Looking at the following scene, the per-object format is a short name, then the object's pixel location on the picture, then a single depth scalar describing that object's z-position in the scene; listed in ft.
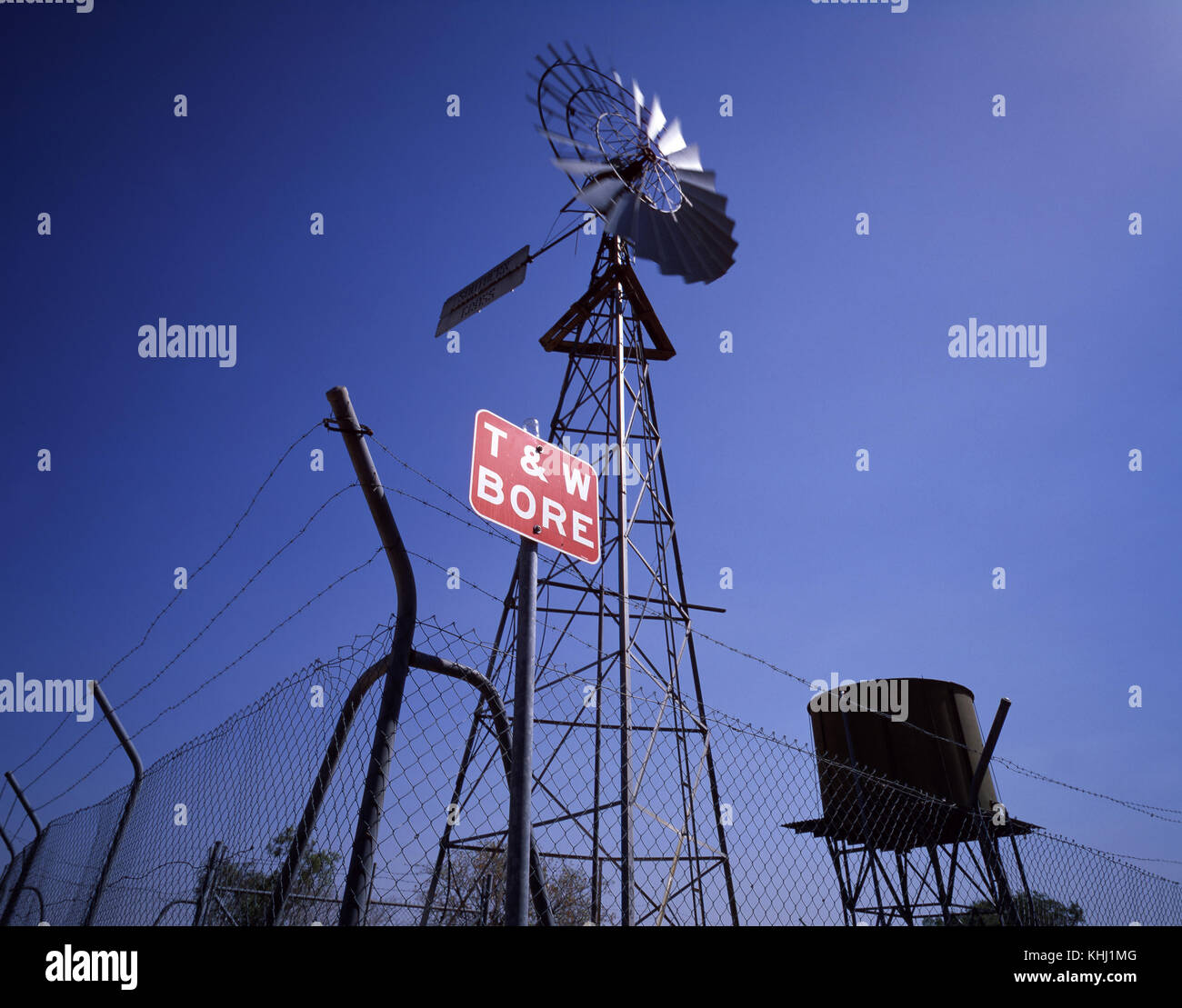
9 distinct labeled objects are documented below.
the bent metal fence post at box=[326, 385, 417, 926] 9.67
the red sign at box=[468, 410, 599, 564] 10.30
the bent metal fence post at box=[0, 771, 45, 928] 23.91
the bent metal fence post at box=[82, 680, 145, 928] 19.89
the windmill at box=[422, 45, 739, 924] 29.68
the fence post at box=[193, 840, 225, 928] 18.87
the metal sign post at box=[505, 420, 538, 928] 8.45
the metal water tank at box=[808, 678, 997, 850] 37.37
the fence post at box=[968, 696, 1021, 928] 19.85
